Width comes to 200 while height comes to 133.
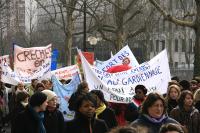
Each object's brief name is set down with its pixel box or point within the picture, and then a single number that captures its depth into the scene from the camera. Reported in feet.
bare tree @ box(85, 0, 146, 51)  111.13
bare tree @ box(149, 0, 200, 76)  69.21
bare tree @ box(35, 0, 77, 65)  126.82
